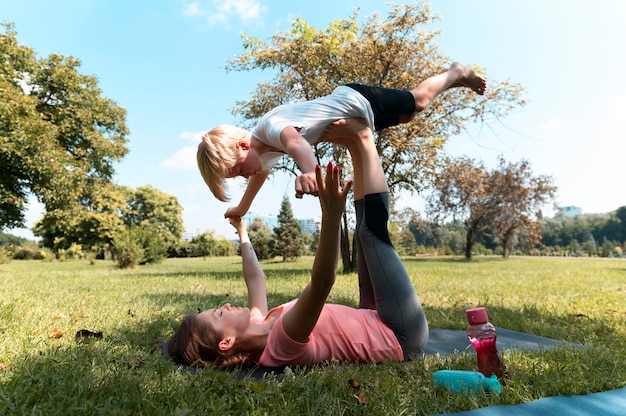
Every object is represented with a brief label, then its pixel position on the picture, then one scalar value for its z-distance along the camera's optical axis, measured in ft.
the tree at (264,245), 71.67
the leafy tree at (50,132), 46.57
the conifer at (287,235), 69.85
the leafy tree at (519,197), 73.72
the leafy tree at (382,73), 34.63
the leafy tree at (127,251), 42.83
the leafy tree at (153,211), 127.44
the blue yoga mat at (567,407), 5.00
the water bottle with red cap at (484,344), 5.96
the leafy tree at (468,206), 70.85
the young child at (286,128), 8.45
